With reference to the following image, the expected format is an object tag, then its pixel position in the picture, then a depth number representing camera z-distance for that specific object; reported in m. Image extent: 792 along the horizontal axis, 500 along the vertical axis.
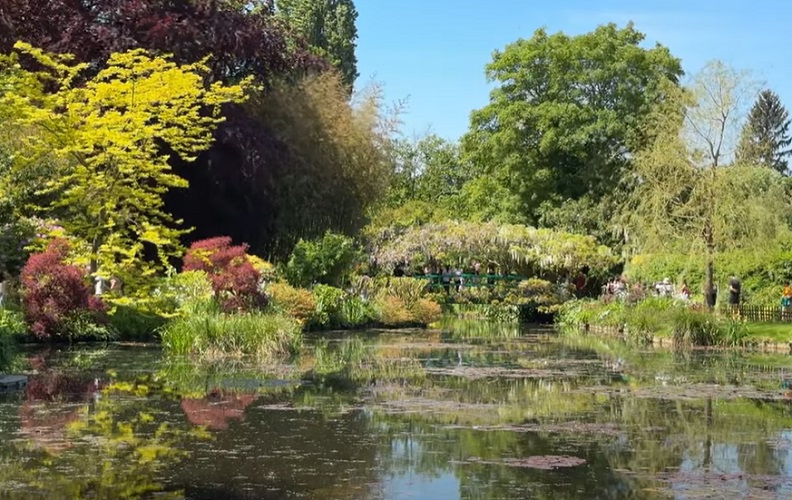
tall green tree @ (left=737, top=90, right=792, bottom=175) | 72.75
